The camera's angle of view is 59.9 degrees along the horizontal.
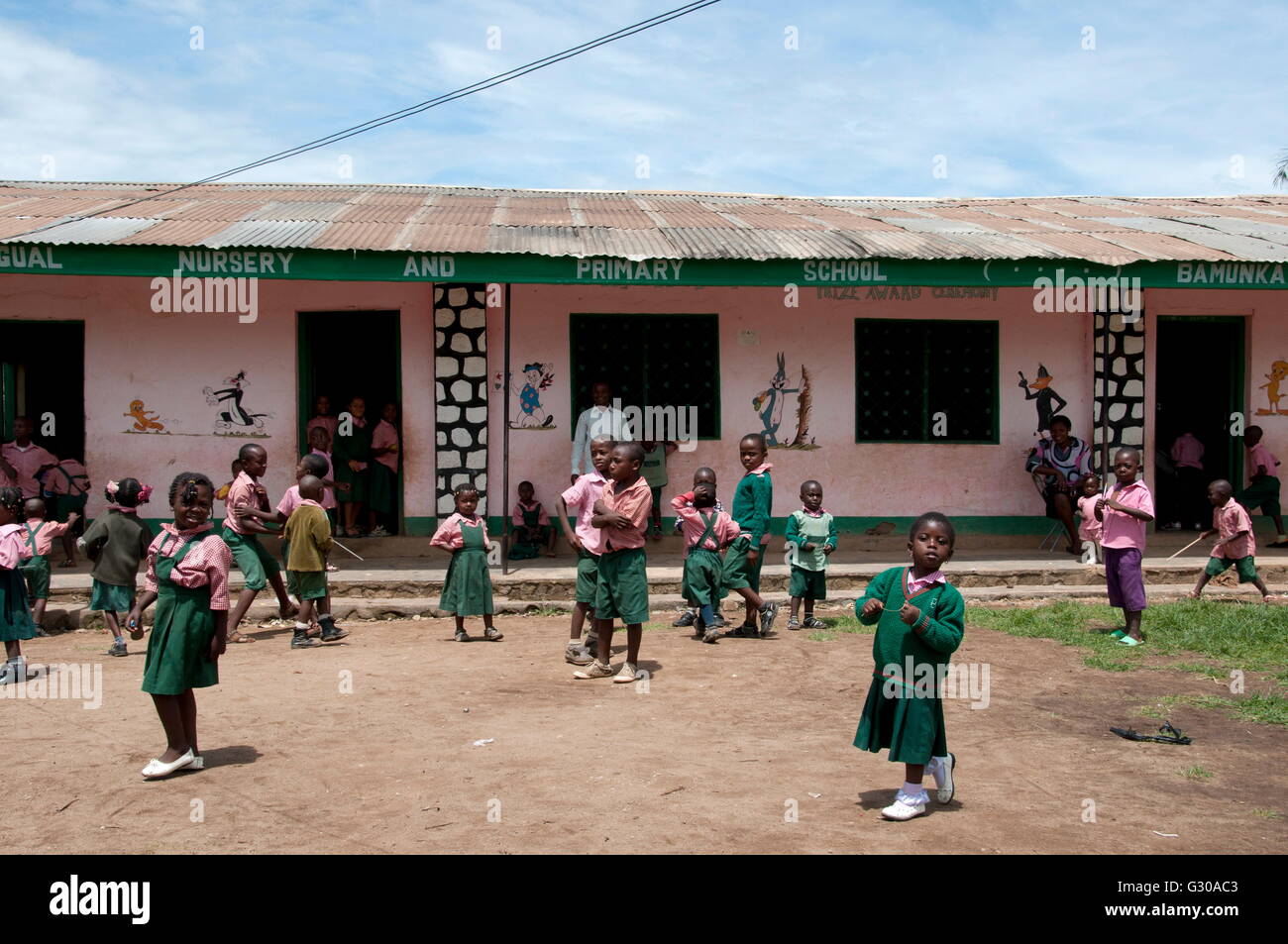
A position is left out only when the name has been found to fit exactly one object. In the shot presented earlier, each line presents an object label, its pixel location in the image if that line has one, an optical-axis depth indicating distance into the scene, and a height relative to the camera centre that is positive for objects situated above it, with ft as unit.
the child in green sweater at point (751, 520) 26.61 -1.98
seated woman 36.81 -1.08
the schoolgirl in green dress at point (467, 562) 26.55 -2.94
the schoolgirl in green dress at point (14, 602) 22.61 -3.26
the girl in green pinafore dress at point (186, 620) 15.81 -2.55
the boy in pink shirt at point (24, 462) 35.14 -0.57
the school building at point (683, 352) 35.73 +2.91
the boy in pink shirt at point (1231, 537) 29.07 -2.72
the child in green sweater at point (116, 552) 26.18 -2.56
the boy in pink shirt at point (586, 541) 23.13 -2.11
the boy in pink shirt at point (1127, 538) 25.40 -2.38
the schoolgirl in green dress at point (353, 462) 36.73 -0.68
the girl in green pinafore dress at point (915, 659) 13.83 -2.80
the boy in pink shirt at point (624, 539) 21.58 -1.96
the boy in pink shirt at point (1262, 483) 37.76 -1.69
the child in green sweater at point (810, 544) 27.61 -2.64
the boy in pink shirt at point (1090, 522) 27.12 -2.14
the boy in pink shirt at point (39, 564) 26.61 -2.91
